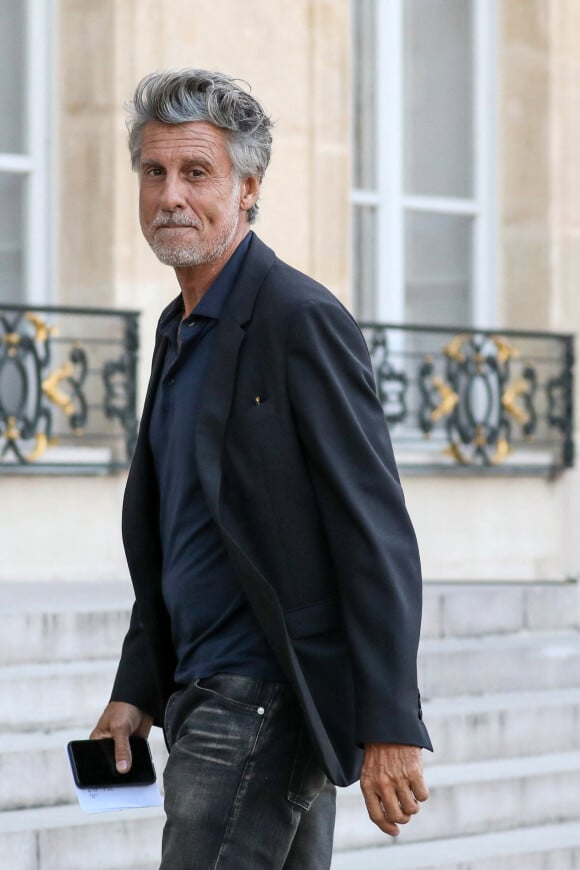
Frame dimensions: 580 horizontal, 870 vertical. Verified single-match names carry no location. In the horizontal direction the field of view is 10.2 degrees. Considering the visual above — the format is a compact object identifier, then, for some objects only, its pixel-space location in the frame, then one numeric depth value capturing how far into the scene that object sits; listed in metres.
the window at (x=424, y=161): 16.72
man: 4.49
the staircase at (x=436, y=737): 8.97
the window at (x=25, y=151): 14.68
